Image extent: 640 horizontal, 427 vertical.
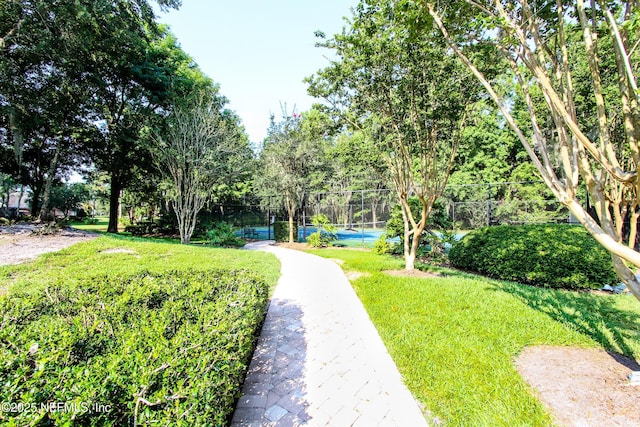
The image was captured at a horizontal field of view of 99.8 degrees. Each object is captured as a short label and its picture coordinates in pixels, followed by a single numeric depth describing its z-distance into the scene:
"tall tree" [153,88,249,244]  10.02
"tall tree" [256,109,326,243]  11.38
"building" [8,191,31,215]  38.33
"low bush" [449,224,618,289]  5.63
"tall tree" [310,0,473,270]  4.98
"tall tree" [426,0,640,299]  1.89
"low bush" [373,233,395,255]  9.65
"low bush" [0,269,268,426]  1.33
